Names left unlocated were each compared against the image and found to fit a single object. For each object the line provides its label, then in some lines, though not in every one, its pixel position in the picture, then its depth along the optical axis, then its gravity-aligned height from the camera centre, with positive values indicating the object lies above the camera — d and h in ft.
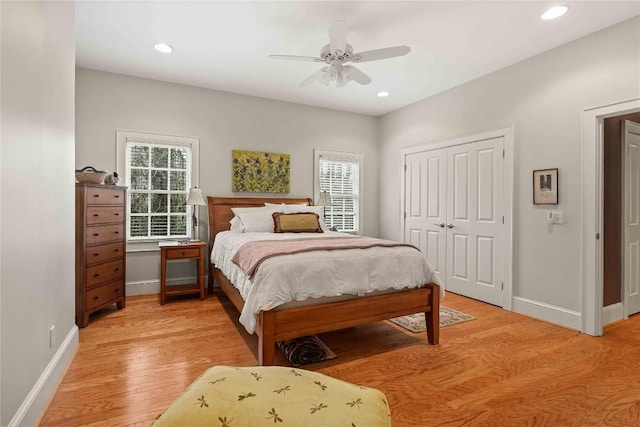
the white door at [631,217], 11.03 -0.19
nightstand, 12.25 -1.86
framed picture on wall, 10.61 +0.85
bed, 7.06 -2.55
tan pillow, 12.95 -0.46
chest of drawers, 9.86 -1.22
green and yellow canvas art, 15.07 +1.94
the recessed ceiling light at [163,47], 10.62 +5.56
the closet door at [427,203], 14.83 +0.40
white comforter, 7.16 -1.59
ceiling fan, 8.44 +4.34
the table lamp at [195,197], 12.99 +0.60
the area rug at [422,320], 10.08 -3.66
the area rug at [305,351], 7.76 -3.51
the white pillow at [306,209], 14.19 +0.12
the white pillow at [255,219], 13.07 -0.31
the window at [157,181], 13.35 +1.35
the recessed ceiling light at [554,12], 8.46 +5.41
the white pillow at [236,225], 13.22 -0.57
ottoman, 3.48 -2.25
